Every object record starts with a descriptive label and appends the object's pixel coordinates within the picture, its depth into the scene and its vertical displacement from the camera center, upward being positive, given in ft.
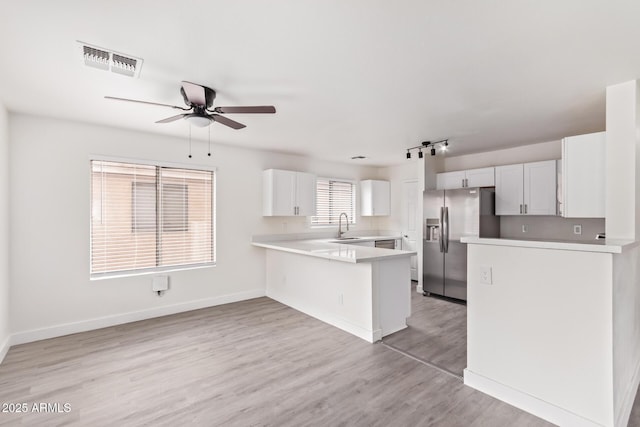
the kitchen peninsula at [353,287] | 10.98 -2.97
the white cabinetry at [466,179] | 16.14 +1.96
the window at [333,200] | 19.90 +0.90
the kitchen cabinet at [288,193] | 16.22 +1.13
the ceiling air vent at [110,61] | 6.64 +3.54
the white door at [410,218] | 20.53 -0.31
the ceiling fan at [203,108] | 7.80 +2.92
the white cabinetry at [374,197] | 21.35 +1.17
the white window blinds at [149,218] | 12.48 -0.19
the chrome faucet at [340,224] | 20.24 -0.75
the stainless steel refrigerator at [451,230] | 15.16 -0.85
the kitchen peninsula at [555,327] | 6.07 -2.55
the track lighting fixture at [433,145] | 14.65 +3.47
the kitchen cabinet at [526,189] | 13.98 +1.22
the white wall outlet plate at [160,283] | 13.42 -3.12
